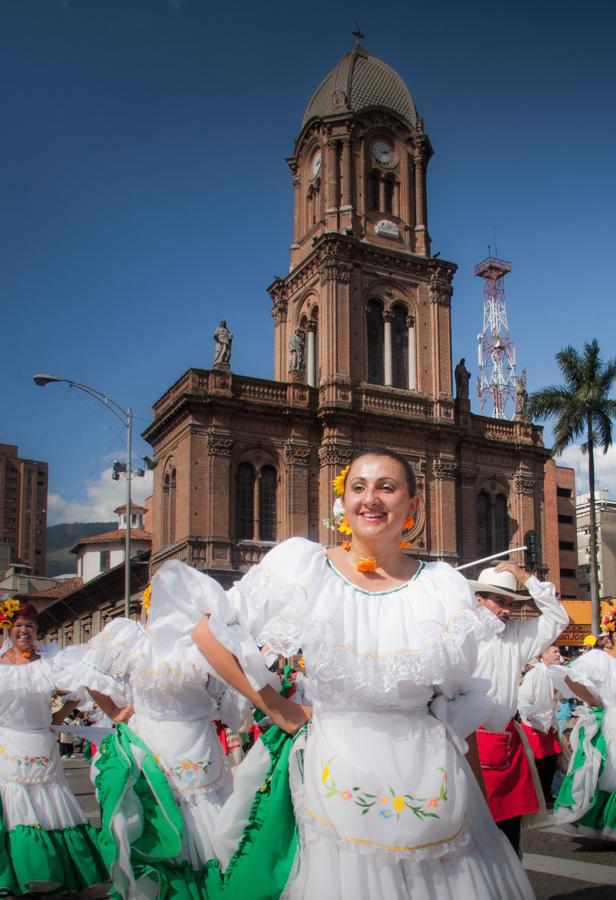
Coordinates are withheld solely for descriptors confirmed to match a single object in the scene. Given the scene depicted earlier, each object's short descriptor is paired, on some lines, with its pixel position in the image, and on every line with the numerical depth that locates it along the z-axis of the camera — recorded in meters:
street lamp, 24.27
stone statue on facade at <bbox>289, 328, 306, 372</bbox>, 38.66
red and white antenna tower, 63.69
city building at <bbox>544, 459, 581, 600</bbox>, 70.50
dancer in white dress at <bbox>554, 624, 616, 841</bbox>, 8.78
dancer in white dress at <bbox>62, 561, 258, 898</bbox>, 4.99
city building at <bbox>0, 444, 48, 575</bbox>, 126.38
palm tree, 38.31
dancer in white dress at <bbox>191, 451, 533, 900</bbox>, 3.23
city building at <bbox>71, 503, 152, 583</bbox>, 55.09
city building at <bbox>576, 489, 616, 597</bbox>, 75.06
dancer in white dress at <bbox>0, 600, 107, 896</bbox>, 6.84
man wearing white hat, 5.56
